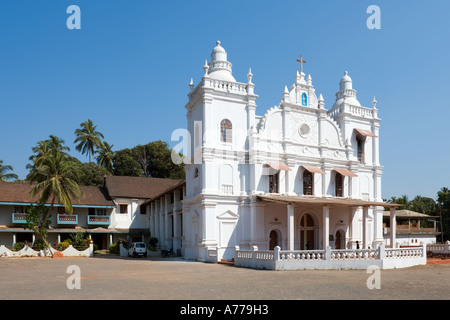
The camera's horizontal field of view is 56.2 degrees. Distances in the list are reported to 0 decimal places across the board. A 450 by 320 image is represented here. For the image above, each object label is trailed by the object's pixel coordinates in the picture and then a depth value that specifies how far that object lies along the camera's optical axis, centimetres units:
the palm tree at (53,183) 3266
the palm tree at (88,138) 6238
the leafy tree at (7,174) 6349
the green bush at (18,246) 3341
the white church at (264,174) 2597
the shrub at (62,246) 3406
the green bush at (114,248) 3784
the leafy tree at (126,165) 6097
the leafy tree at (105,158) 6325
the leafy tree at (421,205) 6277
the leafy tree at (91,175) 5541
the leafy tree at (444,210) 5122
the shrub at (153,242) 3706
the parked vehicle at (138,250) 3163
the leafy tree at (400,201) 6336
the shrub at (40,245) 3338
